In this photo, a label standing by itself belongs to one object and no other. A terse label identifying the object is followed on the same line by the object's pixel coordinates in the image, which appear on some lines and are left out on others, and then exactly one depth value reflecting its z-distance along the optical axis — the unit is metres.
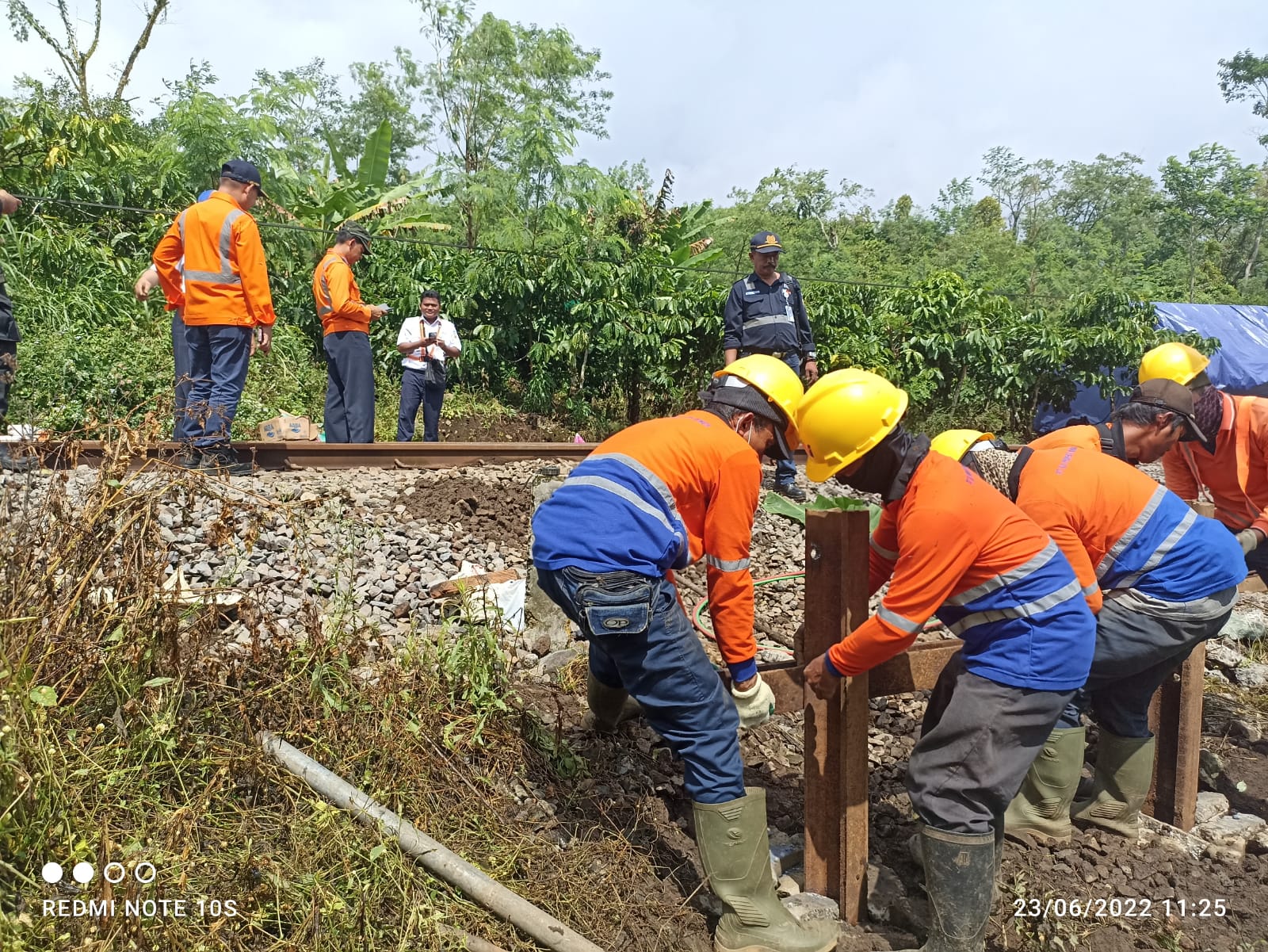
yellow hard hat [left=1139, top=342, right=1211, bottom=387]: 4.70
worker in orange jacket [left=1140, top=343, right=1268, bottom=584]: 4.55
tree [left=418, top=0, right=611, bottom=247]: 28.62
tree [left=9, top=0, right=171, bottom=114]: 22.41
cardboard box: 7.89
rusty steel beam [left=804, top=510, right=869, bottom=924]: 3.31
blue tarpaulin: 14.30
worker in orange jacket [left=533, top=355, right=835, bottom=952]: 2.97
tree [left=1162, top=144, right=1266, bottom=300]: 34.19
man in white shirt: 8.66
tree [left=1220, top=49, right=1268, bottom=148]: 41.00
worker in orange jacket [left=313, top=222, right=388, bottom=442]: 7.67
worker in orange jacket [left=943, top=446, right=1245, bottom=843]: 3.42
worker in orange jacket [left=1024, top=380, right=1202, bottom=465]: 4.01
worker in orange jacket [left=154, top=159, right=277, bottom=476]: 6.22
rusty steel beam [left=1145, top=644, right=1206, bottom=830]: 4.12
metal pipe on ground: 2.74
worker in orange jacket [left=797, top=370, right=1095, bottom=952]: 2.91
